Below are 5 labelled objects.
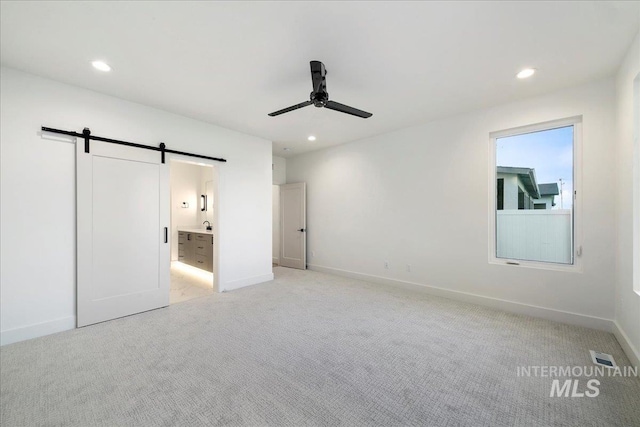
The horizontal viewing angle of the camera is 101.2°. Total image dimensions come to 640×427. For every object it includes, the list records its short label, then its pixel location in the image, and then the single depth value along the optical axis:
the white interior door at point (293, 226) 6.47
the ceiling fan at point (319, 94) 2.51
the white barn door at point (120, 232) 3.17
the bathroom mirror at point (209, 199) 7.33
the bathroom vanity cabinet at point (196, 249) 5.70
